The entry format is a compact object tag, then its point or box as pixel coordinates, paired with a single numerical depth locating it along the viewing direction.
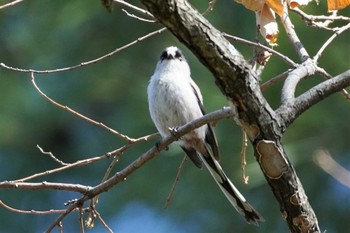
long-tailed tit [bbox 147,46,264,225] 6.54
